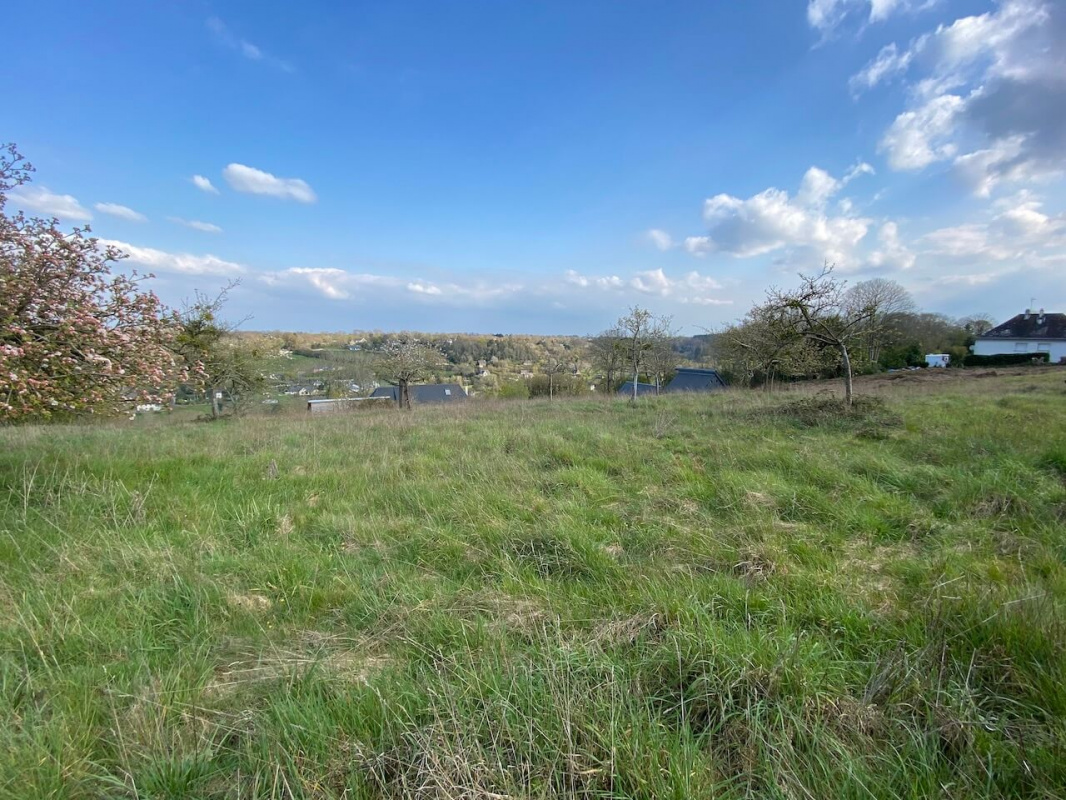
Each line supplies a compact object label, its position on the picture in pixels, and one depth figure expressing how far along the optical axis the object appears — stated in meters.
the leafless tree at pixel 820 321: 10.95
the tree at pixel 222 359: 16.73
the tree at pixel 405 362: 25.41
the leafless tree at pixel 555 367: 41.34
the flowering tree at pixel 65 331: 4.48
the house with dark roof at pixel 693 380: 34.25
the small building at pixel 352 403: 26.77
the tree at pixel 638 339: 29.31
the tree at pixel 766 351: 12.06
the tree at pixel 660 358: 31.91
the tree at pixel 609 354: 33.78
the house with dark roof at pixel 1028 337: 44.28
